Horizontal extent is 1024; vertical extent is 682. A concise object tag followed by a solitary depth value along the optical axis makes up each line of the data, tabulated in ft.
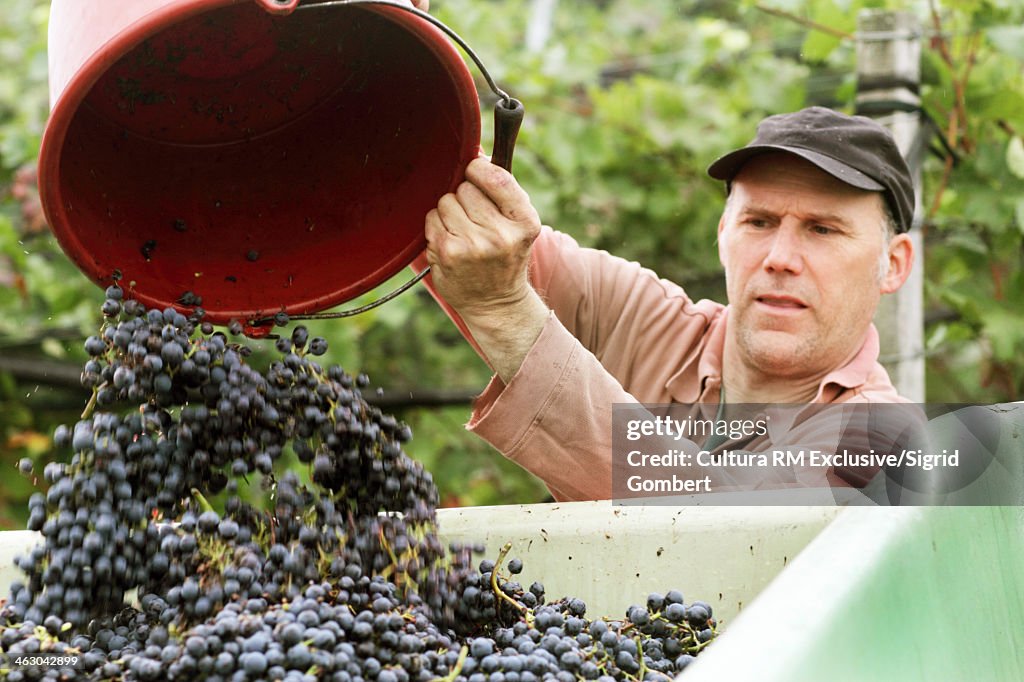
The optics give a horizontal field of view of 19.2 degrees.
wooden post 10.62
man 8.57
